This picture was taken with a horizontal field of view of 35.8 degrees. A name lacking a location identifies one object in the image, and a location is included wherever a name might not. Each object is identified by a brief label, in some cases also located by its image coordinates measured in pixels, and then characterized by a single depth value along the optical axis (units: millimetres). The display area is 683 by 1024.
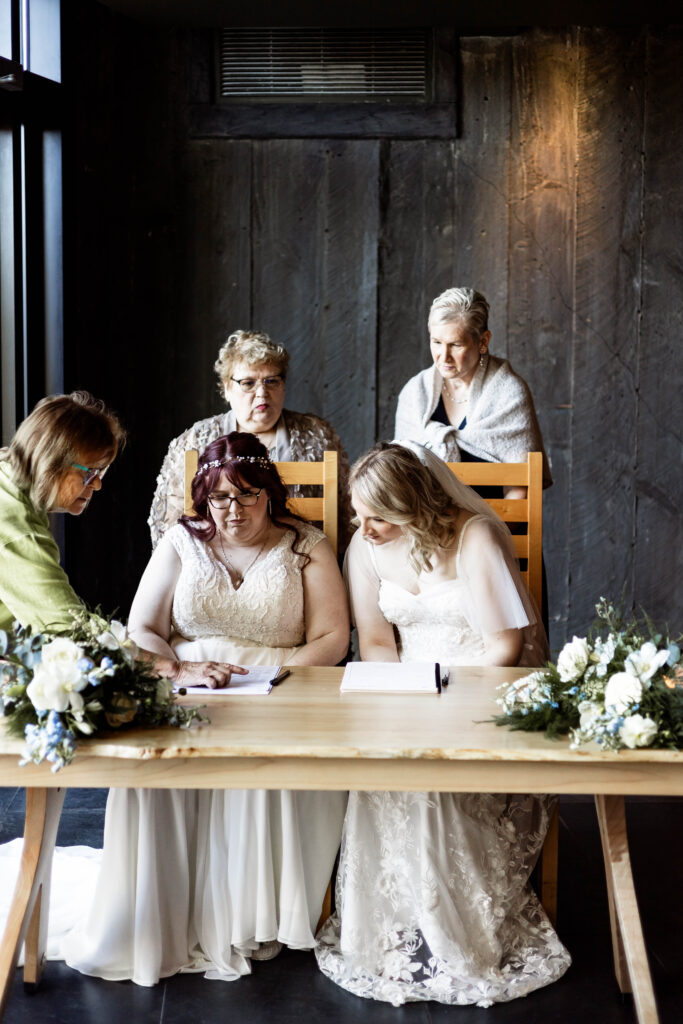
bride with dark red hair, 2371
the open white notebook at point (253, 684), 2201
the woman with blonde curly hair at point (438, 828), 2318
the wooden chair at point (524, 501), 2994
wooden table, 1835
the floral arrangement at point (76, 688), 1812
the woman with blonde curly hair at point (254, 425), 3287
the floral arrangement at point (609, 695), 1847
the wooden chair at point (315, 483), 3008
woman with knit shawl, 3422
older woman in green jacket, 2143
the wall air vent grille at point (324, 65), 4656
